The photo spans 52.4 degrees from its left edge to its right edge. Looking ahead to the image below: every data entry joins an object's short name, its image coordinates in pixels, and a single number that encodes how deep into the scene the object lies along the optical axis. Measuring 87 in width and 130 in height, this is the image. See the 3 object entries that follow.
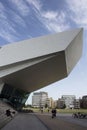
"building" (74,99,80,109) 70.19
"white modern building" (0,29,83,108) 11.25
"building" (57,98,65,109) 70.13
